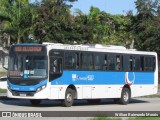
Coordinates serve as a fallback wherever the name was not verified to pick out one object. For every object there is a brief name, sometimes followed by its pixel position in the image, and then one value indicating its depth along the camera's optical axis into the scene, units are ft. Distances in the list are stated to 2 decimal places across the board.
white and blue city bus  81.92
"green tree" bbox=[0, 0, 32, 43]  176.71
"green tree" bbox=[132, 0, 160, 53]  193.67
